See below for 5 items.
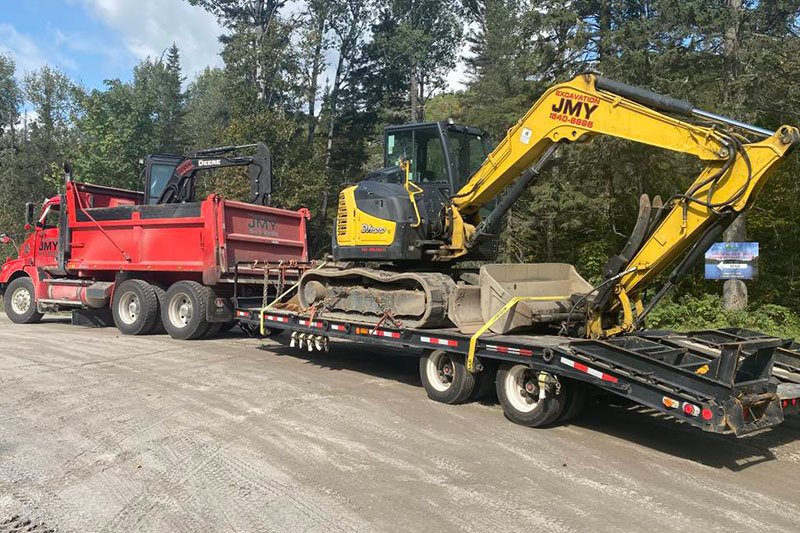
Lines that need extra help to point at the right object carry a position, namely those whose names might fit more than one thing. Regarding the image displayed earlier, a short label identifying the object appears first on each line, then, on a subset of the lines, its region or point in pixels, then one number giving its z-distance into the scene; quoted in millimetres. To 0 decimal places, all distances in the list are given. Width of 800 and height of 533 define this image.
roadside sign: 12812
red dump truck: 11766
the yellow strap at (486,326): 6965
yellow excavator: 6312
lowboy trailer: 5363
